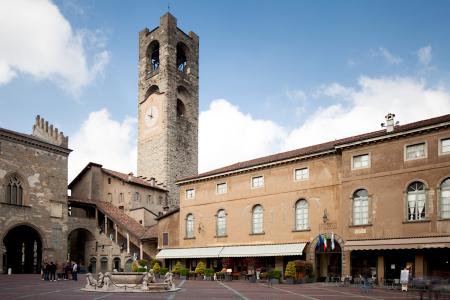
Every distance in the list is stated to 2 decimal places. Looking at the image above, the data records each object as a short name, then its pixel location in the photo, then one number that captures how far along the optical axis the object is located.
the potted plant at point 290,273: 28.92
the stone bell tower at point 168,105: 57.62
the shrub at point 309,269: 29.64
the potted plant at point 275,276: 29.42
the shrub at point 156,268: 36.43
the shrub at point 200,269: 34.44
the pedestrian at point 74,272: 31.94
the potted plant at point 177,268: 35.69
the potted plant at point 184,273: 35.06
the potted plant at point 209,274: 33.75
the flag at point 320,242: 30.27
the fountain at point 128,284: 22.52
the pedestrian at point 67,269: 33.34
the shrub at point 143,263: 38.84
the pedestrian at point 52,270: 31.27
